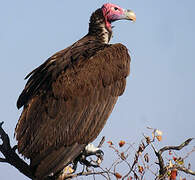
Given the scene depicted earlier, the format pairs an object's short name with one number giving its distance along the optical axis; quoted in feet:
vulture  42.06
